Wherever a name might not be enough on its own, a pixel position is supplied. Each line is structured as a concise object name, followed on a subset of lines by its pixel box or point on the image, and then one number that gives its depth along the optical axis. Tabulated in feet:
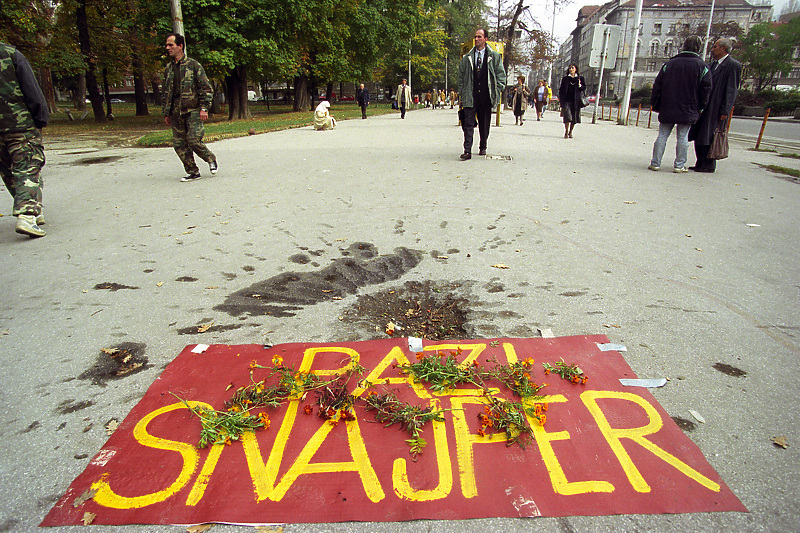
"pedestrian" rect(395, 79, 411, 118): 86.63
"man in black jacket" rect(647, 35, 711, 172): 25.53
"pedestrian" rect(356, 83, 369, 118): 88.96
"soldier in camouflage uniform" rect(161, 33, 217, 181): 24.03
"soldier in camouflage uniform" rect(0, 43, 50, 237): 16.28
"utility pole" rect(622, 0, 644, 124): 61.52
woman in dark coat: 47.47
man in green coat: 29.81
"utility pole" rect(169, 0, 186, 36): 41.60
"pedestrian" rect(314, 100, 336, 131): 61.21
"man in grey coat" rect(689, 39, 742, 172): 25.27
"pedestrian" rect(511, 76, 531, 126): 65.77
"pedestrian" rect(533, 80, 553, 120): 85.40
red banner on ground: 6.04
